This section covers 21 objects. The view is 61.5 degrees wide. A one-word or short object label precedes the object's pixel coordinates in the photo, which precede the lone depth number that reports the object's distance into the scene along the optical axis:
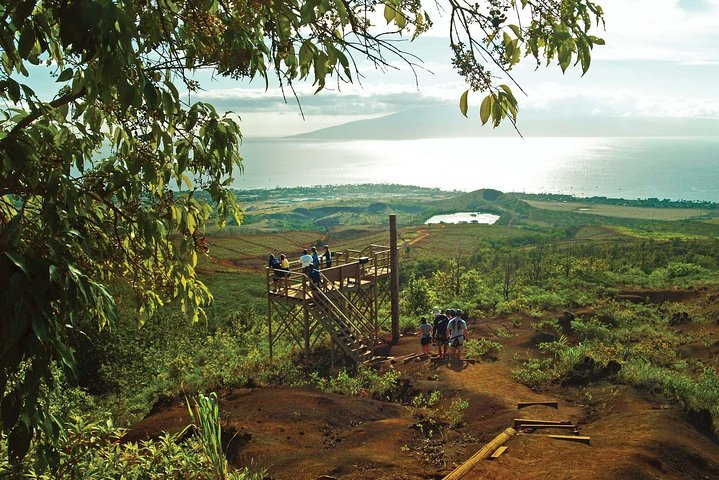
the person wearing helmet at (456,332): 14.66
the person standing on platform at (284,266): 16.81
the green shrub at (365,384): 12.75
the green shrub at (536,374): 12.83
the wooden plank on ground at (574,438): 8.30
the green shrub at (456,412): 10.18
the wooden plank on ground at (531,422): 9.19
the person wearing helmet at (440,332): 15.00
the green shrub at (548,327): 17.67
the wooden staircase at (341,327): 16.03
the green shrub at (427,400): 11.60
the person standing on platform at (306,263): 16.27
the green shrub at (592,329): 16.67
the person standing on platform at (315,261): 16.77
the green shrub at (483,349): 15.14
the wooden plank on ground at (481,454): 6.99
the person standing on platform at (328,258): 18.57
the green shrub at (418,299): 23.39
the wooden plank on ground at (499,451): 7.66
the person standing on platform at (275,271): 17.15
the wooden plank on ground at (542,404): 10.55
